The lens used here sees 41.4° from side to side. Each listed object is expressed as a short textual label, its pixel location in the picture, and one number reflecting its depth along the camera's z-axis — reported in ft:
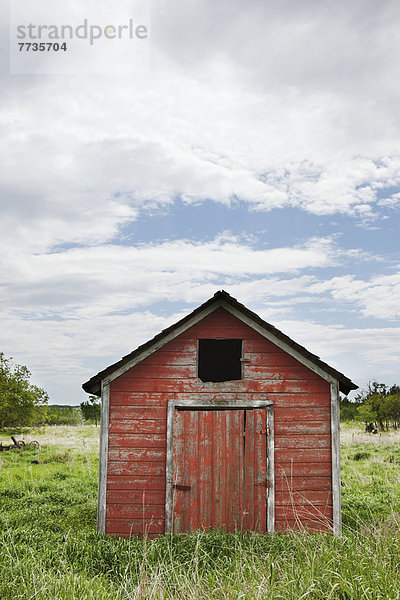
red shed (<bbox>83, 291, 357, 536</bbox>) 31.89
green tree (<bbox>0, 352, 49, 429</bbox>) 103.50
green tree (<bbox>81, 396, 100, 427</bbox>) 207.92
